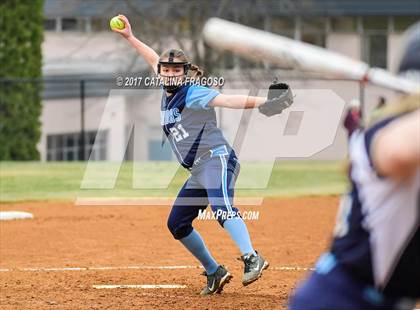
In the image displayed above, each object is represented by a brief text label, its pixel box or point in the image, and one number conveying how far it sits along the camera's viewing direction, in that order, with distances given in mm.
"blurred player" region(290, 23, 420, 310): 7090
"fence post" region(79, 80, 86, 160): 48969
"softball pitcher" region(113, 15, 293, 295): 16641
